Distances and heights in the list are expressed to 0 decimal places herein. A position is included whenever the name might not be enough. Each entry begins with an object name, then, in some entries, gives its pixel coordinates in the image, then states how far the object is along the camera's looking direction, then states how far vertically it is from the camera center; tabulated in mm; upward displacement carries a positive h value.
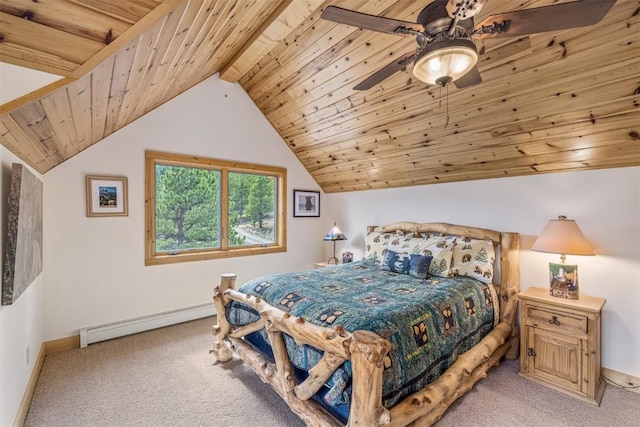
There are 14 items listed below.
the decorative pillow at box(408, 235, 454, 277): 2959 -462
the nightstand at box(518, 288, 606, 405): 2207 -1084
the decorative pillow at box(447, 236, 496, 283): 2883 -517
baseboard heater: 3062 -1361
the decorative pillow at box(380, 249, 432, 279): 2942 -585
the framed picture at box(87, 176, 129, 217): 3098 +119
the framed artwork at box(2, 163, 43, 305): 1569 -179
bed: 1586 -807
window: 3604 -14
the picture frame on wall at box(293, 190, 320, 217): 4863 +80
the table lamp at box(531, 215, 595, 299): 2363 -318
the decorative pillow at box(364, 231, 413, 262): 3558 -445
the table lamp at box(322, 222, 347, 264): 4367 -411
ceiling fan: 1177 +822
